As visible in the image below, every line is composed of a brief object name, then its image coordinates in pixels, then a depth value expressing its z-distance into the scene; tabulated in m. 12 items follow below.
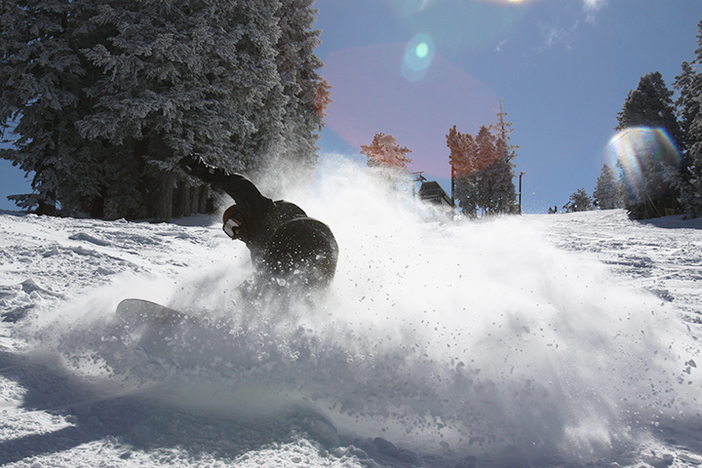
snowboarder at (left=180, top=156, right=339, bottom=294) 3.13
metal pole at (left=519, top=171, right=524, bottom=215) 46.80
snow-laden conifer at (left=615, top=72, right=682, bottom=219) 25.78
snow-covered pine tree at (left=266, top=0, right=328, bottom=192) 19.73
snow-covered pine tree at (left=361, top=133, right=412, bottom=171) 47.47
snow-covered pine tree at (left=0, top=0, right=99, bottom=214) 13.93
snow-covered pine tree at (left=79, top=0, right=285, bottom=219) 13.20
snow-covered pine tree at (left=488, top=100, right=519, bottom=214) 41.78
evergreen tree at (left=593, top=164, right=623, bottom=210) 71.00
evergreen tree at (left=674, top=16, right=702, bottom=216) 22.33
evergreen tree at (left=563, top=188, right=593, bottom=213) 89.38
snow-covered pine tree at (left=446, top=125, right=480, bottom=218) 43.34
